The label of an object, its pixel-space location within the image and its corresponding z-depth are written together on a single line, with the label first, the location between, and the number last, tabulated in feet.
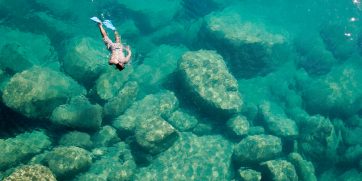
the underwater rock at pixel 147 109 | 34.88
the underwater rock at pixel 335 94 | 45.65
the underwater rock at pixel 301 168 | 34.19
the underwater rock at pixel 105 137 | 32.85
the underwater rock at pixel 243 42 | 46.34
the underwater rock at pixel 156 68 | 43.29
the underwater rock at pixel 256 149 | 33.96
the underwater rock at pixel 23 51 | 36.56
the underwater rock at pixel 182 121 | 38.22
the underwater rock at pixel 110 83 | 35.86
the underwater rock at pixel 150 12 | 54.85
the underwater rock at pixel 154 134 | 32.30
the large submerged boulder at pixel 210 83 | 37.88
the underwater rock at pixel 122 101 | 35.22
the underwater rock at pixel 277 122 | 40.01
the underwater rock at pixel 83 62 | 37.17
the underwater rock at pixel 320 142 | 38.09
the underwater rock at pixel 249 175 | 32.07
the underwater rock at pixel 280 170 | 31.76
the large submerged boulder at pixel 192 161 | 32.86
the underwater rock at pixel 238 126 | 38.50
